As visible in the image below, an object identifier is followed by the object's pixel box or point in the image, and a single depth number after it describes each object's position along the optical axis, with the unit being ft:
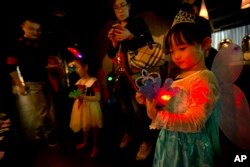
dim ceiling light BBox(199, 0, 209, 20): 4.98
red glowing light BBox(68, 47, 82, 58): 6.31
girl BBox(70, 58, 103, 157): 6.19
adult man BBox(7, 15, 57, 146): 6.37
